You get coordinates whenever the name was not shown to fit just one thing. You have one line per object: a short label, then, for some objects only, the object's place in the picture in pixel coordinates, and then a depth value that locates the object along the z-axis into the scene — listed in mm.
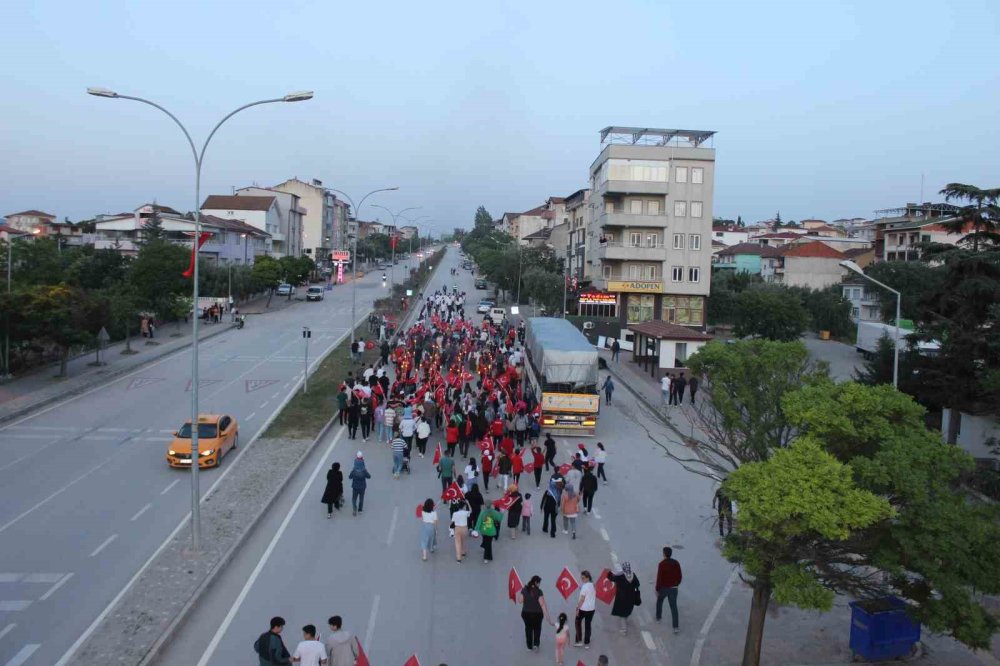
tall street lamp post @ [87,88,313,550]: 14164
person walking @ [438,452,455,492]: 17172
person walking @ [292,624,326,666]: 8992
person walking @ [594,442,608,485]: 19688
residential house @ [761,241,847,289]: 83188
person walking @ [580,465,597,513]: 16891
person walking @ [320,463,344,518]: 16312
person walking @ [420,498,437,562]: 13911
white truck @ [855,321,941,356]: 47084
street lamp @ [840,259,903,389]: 17928
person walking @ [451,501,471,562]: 14258
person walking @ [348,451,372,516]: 16438
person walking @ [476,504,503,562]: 14094
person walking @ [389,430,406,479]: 19438
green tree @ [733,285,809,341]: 46844
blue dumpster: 10688
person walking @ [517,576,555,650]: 10867
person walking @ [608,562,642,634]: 11812
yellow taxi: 20188
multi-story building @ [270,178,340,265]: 119375
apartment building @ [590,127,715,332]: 55219
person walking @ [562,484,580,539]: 15516
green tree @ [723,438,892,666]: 8414
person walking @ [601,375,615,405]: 30495
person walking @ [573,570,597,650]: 11109
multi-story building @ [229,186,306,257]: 98169
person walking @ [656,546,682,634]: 11812
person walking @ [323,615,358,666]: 9219
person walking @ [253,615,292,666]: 9162
